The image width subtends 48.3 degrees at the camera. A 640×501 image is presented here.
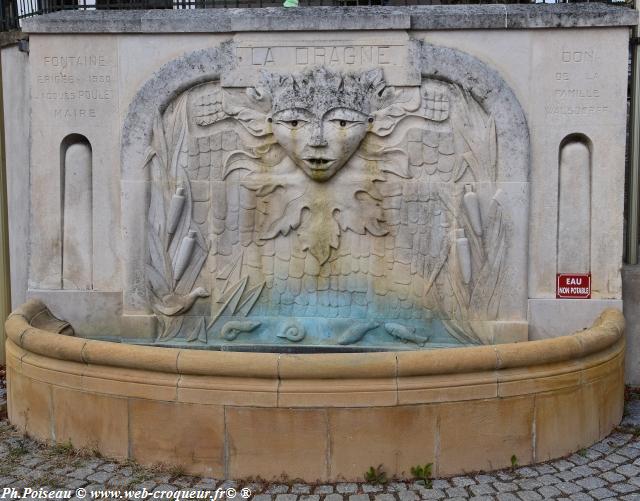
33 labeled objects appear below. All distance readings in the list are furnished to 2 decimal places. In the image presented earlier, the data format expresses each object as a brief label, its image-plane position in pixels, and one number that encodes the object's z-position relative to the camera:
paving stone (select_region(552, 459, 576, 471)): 5.03
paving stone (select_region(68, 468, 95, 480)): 4.88
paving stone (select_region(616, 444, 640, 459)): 5.25
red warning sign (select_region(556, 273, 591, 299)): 5.96
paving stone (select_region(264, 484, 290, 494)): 4.70
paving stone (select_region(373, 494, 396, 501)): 4.57
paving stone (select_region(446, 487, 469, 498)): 4.62
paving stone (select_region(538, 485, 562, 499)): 4.61
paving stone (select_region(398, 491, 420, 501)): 4.57
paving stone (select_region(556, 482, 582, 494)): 4.68
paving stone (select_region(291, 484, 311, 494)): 4.70
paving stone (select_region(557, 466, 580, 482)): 4.88
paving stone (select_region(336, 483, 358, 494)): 4.69
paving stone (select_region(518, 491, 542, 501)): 4.58
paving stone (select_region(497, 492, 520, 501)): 4.55
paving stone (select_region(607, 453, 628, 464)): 5.14
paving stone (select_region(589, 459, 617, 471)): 5.03
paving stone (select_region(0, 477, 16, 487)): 4.81
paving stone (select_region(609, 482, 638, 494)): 4.69
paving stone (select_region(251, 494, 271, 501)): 4.59
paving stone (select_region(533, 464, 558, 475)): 4.96
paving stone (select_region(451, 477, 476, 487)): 4.78
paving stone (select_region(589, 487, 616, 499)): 4.62
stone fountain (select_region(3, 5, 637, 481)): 5.86
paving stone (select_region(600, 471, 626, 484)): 4.85
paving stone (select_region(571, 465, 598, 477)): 4.94
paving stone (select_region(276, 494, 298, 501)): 4.61
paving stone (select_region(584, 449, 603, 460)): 5.21
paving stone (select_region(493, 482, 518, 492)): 4.70
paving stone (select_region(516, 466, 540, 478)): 4.91
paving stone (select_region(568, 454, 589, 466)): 5.12
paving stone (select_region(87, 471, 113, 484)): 4.81
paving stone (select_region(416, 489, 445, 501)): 4.60
